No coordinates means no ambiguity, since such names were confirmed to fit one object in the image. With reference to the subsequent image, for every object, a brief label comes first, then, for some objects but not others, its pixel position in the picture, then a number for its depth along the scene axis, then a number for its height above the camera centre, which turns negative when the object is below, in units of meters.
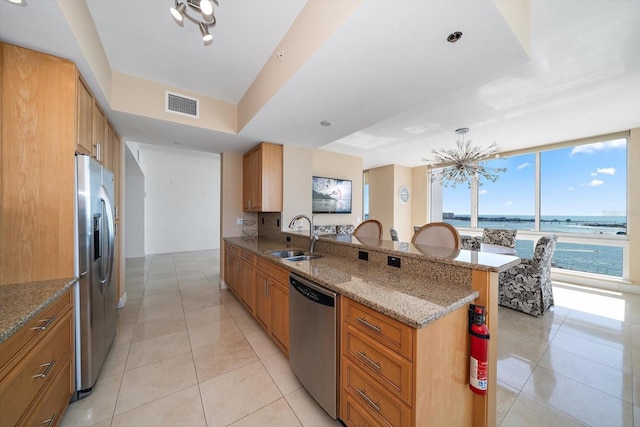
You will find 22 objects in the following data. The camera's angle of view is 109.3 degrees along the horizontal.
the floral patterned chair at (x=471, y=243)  3.47 -0.51
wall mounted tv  4.78 +0.34
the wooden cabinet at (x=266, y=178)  3.38 +0.49
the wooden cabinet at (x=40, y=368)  0.95 -0.79
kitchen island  0.99 -0.62
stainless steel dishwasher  1.39 -0.88
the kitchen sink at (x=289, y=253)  2.71 -0.52
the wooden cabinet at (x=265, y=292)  2.01 -0.87
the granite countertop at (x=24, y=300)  0.97 -0.48
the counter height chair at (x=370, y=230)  2.84 -0.26
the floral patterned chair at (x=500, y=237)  3.97 -0.47
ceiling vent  2.56 +1.22
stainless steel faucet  2.45 -0.30
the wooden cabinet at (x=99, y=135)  2.02 +0.72
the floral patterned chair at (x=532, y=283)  2.91 -0.97
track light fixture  1.19 +1.08
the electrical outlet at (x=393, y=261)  1.73 -0.39
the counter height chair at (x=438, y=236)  2.06 -0.24
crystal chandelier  3.94 +0.84
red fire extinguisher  1.17 -0.73
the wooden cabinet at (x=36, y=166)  1.42 +0.28
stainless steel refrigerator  1.56 -0.47
